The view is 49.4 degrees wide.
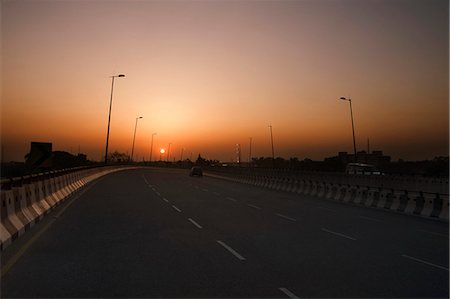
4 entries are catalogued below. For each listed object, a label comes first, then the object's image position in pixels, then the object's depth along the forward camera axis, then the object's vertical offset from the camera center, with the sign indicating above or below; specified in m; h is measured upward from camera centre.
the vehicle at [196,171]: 70.19 +1.17
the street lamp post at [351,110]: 59.28 +9.45
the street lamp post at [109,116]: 61.34 +7.35
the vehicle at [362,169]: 48.76 +2.05
